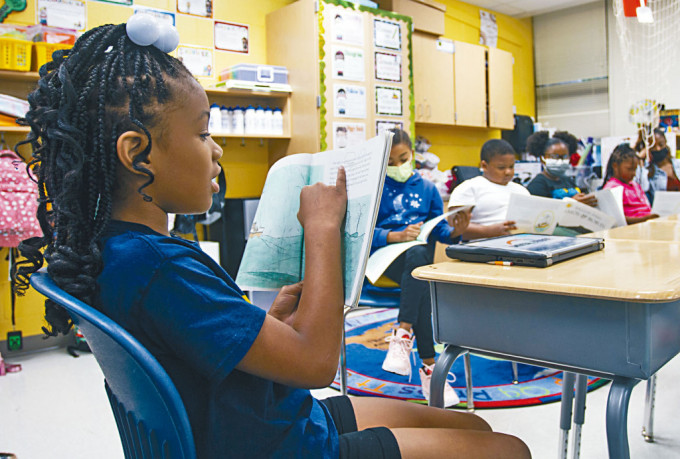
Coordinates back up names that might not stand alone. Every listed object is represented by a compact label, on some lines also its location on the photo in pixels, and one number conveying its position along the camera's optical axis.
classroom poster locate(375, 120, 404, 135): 4.06
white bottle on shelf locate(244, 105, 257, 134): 3.69
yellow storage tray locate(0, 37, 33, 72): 2.79
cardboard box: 4.36
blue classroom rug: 2.23
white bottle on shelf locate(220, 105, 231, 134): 3.59
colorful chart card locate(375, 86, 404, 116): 4.05
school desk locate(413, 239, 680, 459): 0.94
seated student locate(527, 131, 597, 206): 3.25
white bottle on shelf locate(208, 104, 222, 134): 3.53
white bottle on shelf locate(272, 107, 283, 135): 3.85
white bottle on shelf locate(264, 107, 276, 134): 3.80
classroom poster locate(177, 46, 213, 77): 3.68
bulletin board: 3.74
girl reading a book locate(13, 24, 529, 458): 0.62
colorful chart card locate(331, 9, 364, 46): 3.78
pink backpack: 2.71
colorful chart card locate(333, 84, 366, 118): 3.80
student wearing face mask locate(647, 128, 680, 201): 4.63
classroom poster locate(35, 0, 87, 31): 3.16
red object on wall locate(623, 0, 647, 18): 3.22
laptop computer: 1.20
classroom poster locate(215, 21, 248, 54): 3.85
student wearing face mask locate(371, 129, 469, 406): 2.22
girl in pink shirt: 3.50
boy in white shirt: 2.80
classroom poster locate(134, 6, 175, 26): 3.52
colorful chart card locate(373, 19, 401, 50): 4.03
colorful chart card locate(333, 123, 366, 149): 3.80
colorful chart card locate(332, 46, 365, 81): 3.79
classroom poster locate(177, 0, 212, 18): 3.70
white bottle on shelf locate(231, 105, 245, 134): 3.63
